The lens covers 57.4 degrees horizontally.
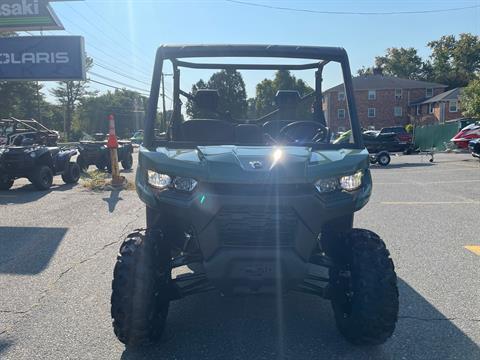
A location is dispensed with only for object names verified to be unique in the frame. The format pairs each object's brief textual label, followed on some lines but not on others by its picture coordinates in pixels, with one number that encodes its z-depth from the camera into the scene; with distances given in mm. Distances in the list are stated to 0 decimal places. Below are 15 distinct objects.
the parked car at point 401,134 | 25130
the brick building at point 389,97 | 56156
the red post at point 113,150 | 11078
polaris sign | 13586
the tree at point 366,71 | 88231
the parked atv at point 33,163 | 10641
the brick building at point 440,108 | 50906
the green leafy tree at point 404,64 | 84750
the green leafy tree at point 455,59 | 71188
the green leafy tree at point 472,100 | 32938
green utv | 2709
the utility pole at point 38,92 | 51369
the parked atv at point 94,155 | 14570
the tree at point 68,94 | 77250
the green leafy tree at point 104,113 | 84688
